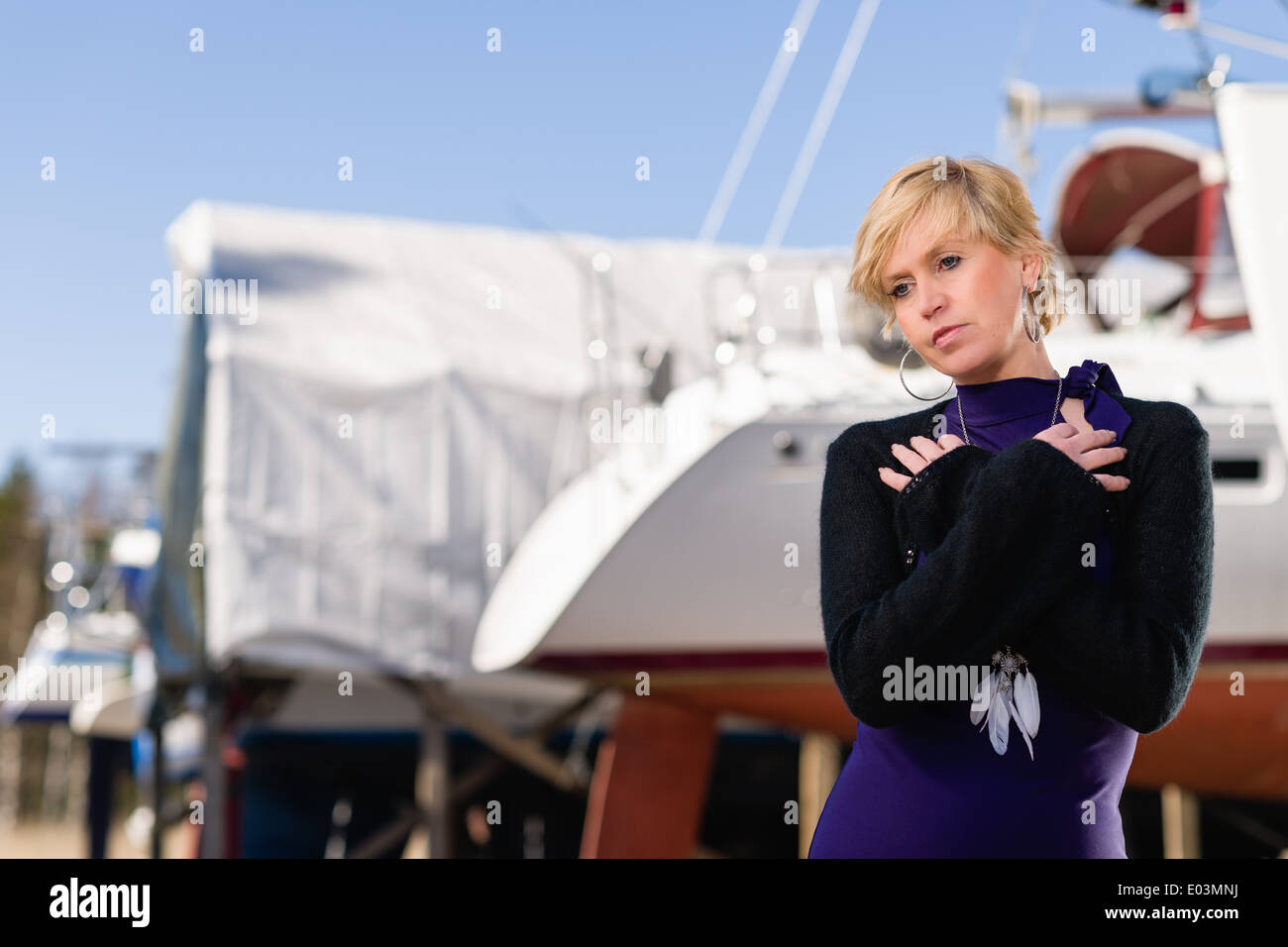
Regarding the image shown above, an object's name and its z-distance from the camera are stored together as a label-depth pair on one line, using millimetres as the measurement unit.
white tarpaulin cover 5848
